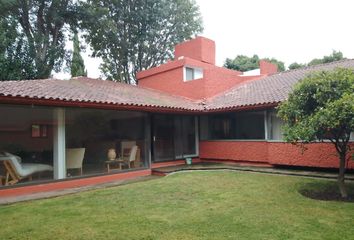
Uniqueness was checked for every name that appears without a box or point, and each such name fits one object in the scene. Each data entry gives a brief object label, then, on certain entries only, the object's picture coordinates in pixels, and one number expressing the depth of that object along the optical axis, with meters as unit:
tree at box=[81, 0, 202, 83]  25.25
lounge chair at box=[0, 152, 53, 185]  8.53
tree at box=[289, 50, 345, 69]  31.34
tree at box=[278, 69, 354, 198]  6.68
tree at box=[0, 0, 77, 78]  20.70
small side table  11.18
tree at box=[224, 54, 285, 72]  34.78
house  9.08
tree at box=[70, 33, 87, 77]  24.62
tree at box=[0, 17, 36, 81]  18.75
